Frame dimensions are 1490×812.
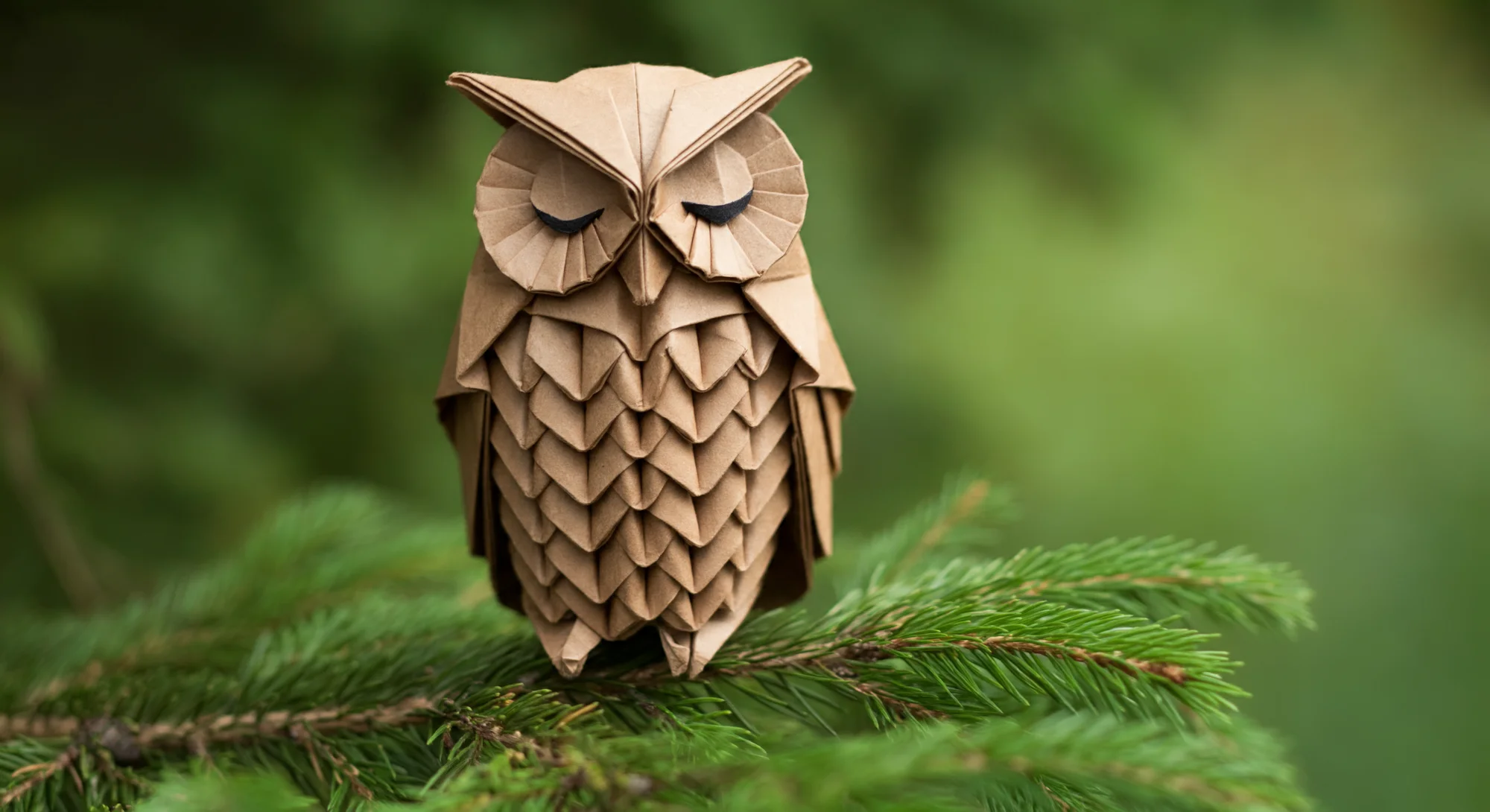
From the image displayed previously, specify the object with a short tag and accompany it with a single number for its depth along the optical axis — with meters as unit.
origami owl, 0.56
